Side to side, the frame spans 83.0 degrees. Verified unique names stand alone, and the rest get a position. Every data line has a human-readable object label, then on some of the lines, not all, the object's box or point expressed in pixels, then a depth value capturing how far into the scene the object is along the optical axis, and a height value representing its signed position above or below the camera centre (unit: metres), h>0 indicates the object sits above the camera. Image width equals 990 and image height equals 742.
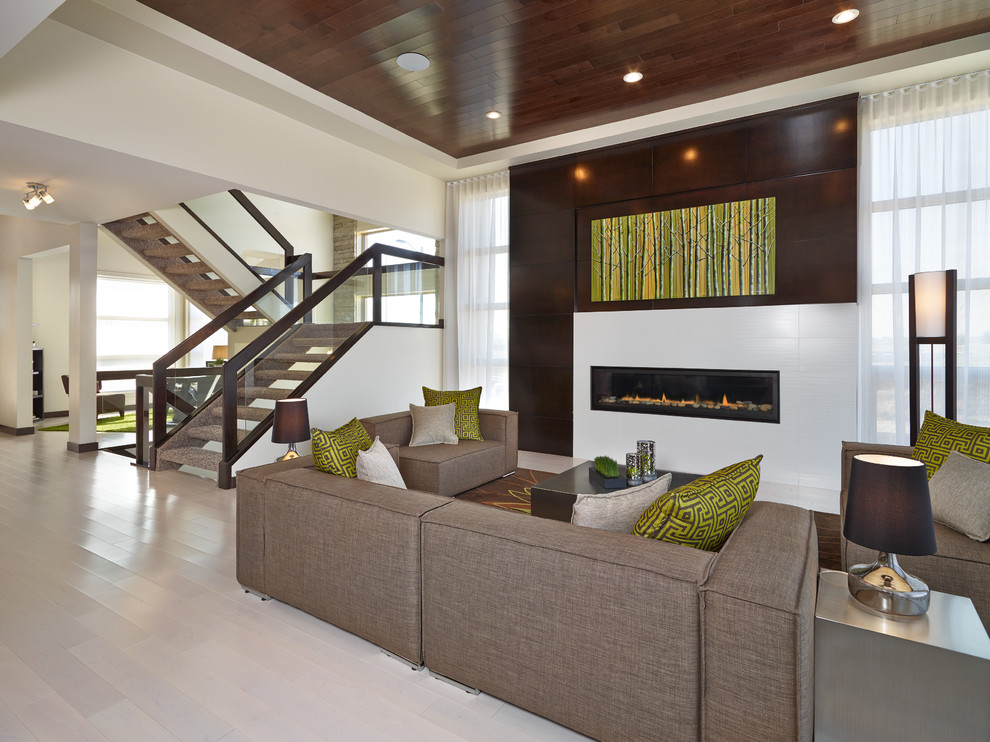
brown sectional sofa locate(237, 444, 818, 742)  1.36 -0.71
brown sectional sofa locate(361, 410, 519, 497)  4.24 -0.71
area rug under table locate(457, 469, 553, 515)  4.19 -1.01
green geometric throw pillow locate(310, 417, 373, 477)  2.57 -0.40
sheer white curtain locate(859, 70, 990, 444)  4.21 +1.11
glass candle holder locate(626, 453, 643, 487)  3.50 -0.66
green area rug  7.91 -0.86
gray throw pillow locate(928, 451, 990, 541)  2.19 -0.53
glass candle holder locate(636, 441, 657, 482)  3.61 -0.60
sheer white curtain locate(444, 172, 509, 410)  6.55 +0.95
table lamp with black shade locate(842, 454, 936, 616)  1.53 -0.44
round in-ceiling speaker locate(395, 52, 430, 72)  3.95 +2.20
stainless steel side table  1.34 -0.77
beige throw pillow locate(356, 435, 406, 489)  2.50 -0.46
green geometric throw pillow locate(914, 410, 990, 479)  2.52 -0.35
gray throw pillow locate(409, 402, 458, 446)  4.77 -0.50
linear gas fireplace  5.00 -0.24
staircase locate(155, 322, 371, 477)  4.95 -0.23
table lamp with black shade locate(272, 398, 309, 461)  3.80 -0.38
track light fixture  4.69 +1.46
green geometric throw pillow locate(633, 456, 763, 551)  1.69 -0.45
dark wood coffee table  3.34 -0.76
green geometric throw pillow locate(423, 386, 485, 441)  5.01 -0.37
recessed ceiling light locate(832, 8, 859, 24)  3.46 +2.20
